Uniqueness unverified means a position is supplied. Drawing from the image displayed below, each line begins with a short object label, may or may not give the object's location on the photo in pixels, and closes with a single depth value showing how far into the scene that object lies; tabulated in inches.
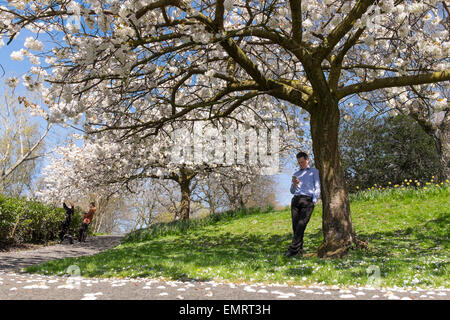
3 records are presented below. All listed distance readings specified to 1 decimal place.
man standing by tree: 252.7
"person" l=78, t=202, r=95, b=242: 589.7
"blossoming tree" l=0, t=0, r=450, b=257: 220.8
